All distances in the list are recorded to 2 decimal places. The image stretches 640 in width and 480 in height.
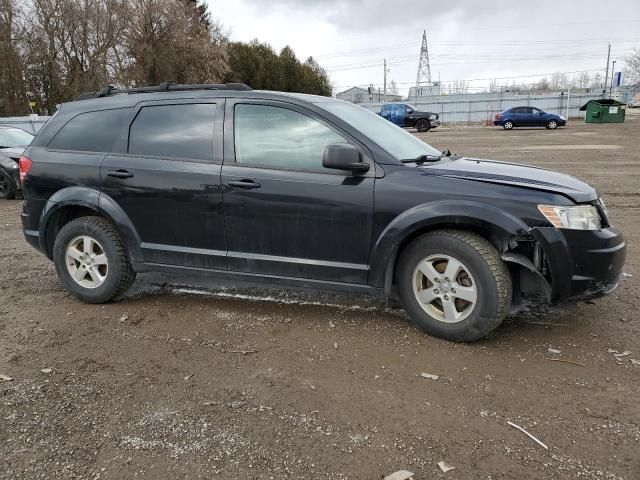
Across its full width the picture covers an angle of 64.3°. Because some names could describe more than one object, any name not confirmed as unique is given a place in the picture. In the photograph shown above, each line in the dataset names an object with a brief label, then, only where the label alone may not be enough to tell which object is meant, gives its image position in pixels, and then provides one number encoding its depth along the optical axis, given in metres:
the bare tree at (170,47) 36.34
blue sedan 32.31
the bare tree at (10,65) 29.39
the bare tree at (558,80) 109.44
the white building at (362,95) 74.95
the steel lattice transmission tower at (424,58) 95.17
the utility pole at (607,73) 80.19
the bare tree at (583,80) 107.53
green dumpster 34.09
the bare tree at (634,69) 59.53
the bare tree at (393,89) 103.07
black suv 3.37
